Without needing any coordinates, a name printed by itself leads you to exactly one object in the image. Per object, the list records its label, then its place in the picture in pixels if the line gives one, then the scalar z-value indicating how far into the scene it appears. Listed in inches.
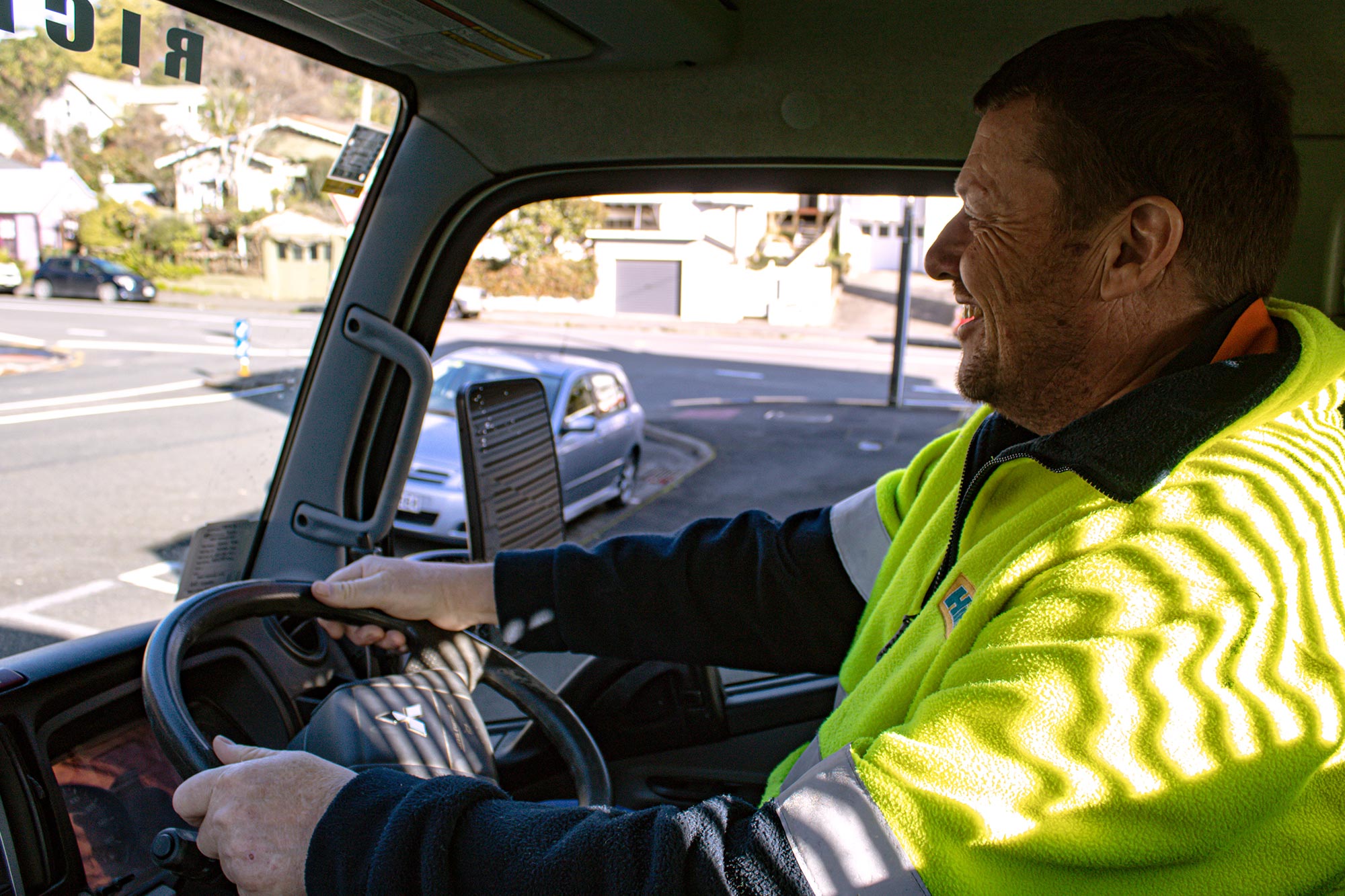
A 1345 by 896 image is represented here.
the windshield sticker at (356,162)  80.0
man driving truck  33.2
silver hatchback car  232.5
